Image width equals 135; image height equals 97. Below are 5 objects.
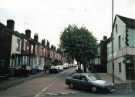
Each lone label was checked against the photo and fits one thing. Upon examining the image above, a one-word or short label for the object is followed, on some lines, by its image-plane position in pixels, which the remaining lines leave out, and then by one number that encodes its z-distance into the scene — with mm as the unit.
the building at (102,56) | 28341
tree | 23567
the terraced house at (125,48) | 16410
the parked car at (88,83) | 11112
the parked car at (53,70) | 26822
